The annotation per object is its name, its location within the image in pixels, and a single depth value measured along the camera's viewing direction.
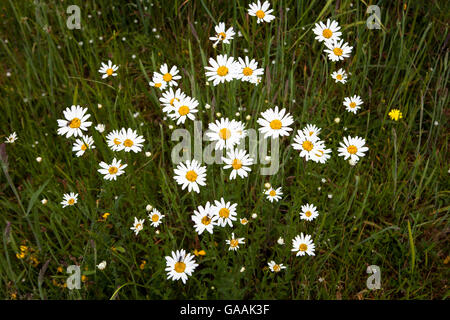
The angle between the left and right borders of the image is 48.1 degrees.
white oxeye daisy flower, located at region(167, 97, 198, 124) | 0.65
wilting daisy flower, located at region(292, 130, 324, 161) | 0.62
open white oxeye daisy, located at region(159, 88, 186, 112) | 0.65
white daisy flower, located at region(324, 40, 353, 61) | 0.73
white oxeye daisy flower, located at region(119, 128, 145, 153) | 0.65
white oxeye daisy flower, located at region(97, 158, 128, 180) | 0.62
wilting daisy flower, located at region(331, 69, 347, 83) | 0.74
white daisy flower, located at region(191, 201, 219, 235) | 0.58
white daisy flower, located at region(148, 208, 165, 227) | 0.62
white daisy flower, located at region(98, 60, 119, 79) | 0.74
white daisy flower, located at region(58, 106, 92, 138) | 0.64
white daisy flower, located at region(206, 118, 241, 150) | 0.60
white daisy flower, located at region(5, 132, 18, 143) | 0.71
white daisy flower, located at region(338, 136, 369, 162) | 0.66
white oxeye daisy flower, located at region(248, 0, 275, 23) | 0.74
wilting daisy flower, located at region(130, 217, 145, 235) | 0.60
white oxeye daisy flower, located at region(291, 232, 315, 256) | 0.61
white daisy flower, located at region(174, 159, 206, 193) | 0.60
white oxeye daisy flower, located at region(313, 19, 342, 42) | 0.73
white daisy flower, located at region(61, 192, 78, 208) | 0.64
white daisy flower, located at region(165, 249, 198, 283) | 0.57
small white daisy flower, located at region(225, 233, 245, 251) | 0.59
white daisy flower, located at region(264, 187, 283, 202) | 0.63
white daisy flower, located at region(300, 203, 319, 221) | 0.63
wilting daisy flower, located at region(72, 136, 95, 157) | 0.64
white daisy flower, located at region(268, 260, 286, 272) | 0.60
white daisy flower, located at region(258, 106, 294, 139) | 0.62
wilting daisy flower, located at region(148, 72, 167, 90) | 0.69
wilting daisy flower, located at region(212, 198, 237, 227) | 0.59
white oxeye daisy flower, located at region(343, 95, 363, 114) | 0.72
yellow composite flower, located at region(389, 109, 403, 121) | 0.73
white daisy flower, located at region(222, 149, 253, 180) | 0.60
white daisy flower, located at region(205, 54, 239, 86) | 0.64
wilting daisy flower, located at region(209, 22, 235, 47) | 0.69
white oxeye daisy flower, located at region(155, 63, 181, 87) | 0.69
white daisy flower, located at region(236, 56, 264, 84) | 0.66
